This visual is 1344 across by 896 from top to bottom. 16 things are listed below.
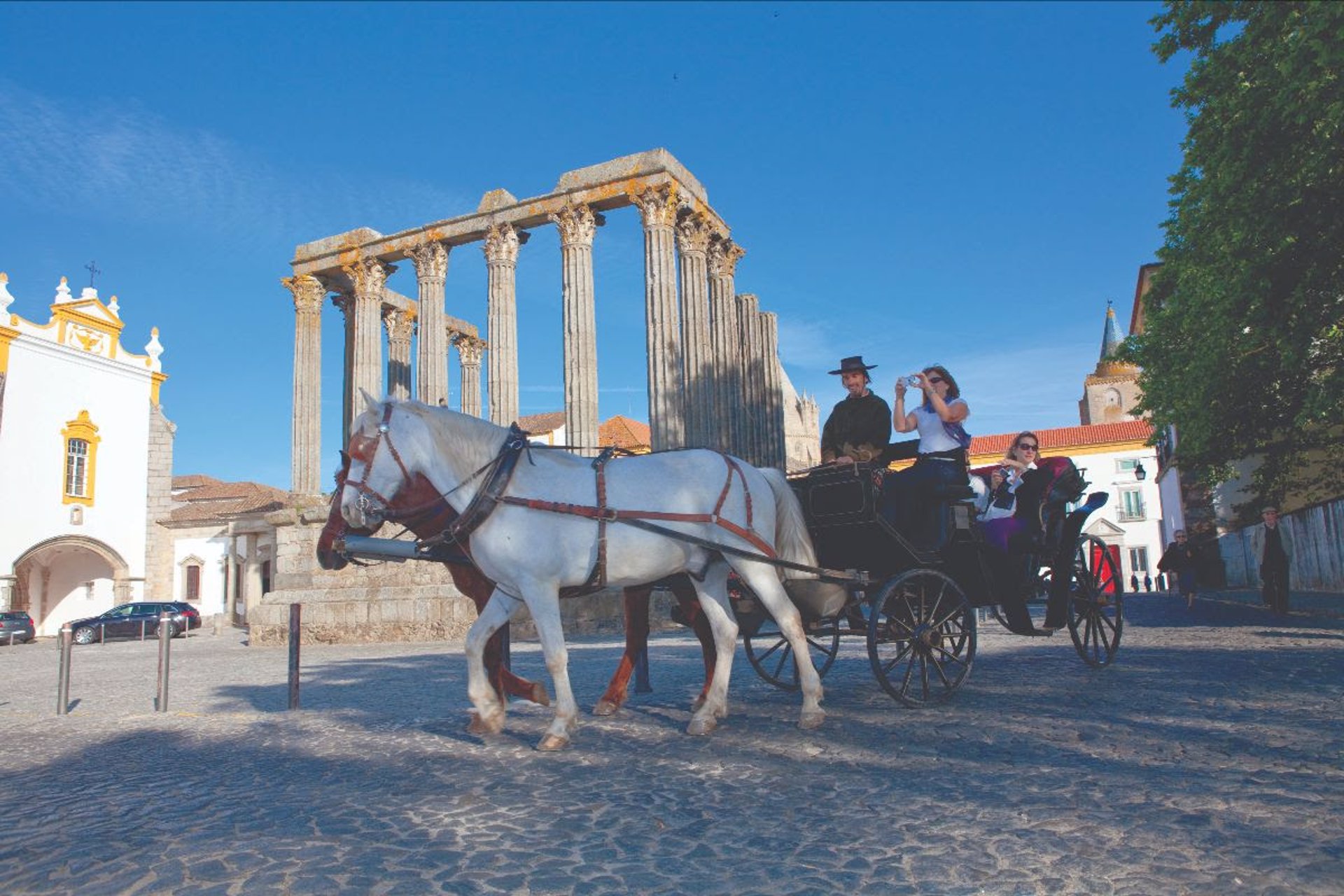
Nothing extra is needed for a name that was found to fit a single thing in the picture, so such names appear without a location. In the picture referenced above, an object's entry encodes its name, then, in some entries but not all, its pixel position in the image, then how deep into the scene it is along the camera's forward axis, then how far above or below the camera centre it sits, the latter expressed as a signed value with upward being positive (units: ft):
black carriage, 19.89 -0.37
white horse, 17.06 +0.97
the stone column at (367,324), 81.25 +22.77
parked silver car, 94.84 -4.12
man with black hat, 21.26 +3.28
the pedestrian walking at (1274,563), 49.83 -0.80
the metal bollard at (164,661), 26.71 -2.32
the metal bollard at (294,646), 25.30 -1.91
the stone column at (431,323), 78.54 +21.99
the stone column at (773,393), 87.92 +16.85
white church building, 107.86 +15.87
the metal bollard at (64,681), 27.30 -2.88
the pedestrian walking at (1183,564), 66.54 -0.93
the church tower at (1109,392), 247.70 +44.45
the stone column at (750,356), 87.81 +20.31
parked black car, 99.71 -4.32
